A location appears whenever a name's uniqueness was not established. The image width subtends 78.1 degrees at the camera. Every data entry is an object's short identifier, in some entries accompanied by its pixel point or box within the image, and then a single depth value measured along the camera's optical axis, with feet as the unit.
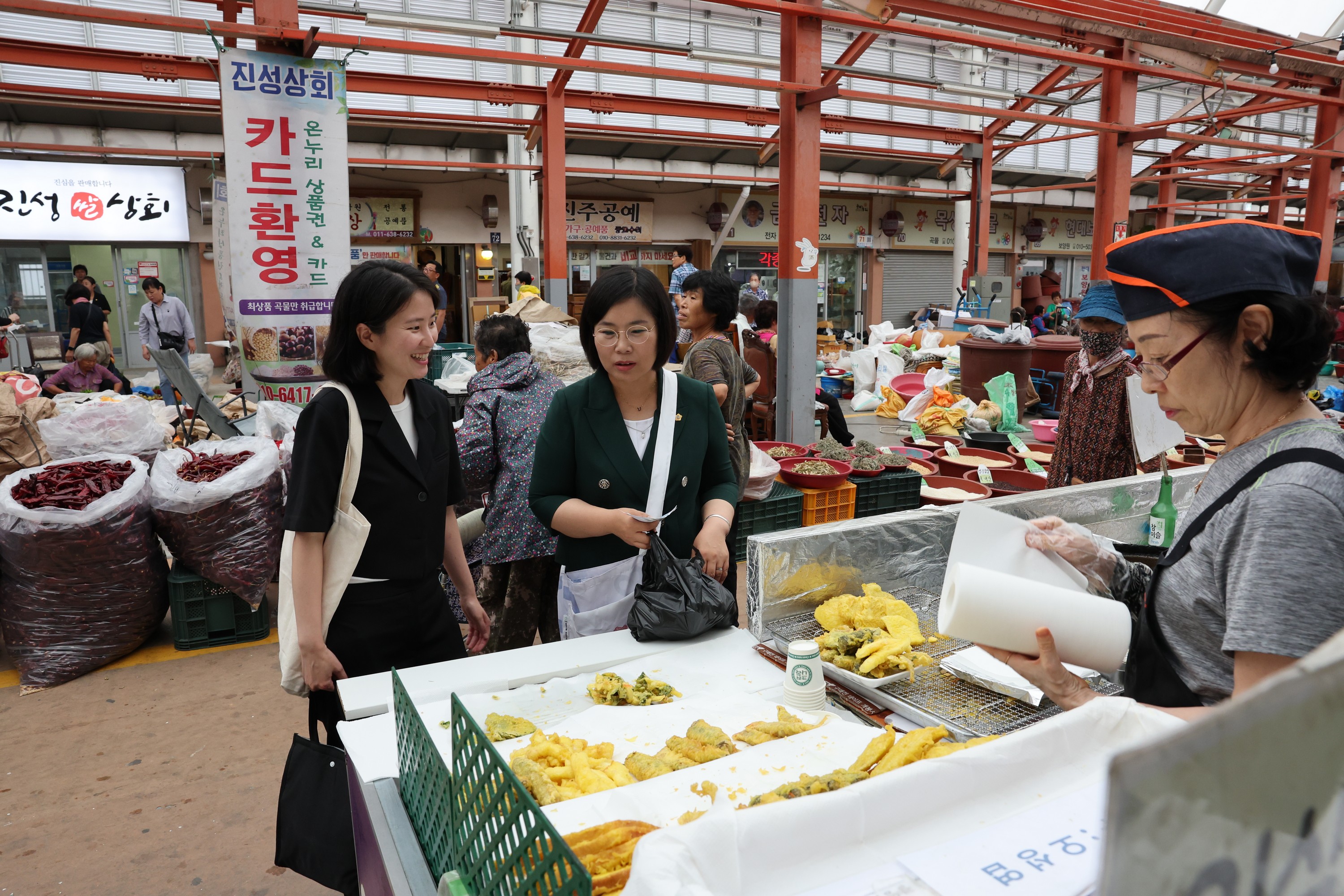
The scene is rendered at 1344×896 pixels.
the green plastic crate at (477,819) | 3.04
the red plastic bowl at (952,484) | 16.66
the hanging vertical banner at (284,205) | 14.98
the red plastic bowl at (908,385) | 35.58
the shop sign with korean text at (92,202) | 46.26
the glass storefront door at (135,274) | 49.52
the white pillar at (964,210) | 63.52
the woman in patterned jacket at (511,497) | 10.35
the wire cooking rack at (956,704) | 5.29
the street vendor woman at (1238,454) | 3.43
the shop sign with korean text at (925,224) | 73.15
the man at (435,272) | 34.53
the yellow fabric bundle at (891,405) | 34.14
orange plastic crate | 16.65
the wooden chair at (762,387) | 26.18
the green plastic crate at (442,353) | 32.22
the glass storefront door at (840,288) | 72.08
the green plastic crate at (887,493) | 17.15
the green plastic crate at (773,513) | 15.88
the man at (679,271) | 29.84
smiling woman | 6.62
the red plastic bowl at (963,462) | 18.80
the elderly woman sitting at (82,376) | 27.61
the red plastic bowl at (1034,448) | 19.15
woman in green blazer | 7.50
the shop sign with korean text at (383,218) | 53.88
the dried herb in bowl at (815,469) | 16.53
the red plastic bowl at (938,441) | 24.82
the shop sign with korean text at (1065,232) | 80.28
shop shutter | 74.13
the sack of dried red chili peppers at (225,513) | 12.66
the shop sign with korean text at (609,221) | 60.18
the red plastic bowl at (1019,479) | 17.04
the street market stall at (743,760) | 3.37
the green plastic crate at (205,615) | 13.44
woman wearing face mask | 12.46
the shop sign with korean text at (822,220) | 66.13
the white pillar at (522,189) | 47.78
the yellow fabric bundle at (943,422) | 27.68
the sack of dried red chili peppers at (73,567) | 11.75
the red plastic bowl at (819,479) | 16.46
